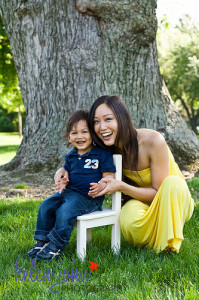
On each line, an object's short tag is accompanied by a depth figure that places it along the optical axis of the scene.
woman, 2.74
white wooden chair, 2.74
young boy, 2.76
